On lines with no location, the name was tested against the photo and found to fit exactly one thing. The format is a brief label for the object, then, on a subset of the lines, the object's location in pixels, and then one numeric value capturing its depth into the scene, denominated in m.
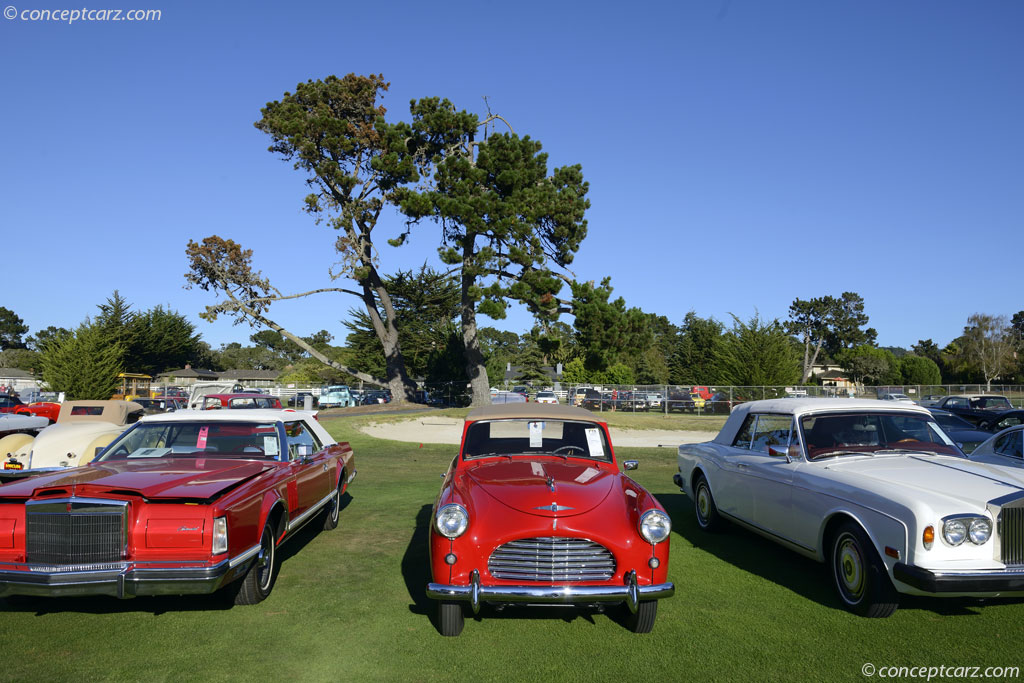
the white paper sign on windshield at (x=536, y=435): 6.29
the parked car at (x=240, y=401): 15.83
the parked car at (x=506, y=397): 38.01
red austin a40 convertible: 4.45
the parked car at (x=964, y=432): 13.38
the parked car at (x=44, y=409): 21.52
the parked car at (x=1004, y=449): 7.43
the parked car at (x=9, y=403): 23.12
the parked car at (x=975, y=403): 25.56
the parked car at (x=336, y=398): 51.94
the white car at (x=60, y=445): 8.46
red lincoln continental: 4.57
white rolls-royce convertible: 4.53
